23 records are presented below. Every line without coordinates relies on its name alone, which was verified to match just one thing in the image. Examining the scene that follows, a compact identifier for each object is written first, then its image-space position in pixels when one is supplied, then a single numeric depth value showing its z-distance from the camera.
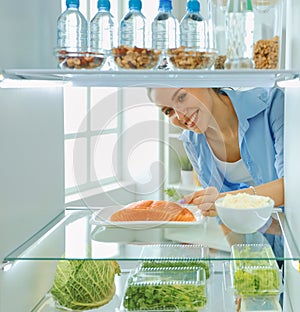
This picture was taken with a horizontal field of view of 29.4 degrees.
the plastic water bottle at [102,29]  1.07
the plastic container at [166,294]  1.14
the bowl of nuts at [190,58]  1.02
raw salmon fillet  1.21
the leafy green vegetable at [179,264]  1.22
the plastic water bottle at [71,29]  1.07
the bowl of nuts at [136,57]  1.03
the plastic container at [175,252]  1.04
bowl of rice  1.12
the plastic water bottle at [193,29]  1.03
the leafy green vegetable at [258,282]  1.17
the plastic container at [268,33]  1.07
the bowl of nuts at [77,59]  1.04
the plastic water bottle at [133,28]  1.05
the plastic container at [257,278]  1.17
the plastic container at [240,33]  1.04
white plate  1.20
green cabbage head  1.18
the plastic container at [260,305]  1.14
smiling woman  2.10
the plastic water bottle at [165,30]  1.04
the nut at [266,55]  1.06
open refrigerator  1.01
